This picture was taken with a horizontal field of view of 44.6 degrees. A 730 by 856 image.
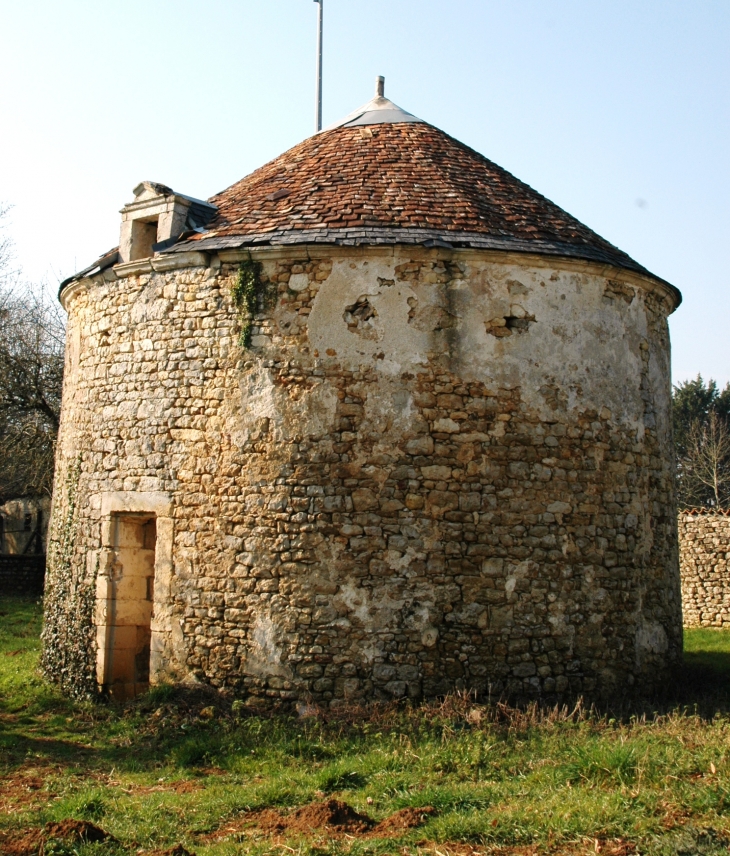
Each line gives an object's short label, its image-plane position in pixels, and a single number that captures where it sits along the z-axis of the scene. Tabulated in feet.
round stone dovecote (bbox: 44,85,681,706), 26.89
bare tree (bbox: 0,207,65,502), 69.00
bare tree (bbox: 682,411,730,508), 102.46
